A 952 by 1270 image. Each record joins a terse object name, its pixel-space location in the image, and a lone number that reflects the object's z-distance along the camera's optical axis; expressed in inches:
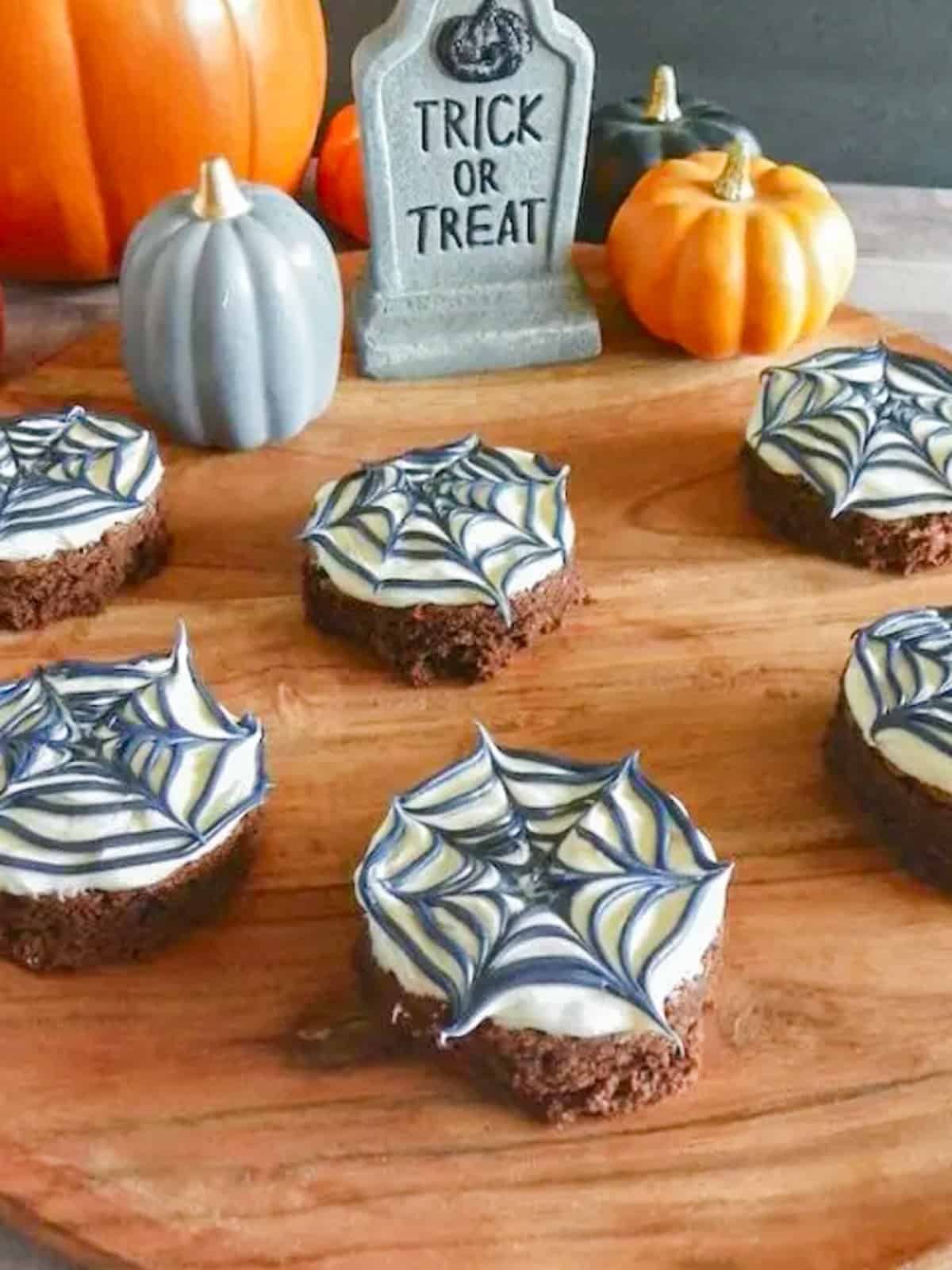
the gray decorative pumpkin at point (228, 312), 12.9
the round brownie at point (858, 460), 12.3
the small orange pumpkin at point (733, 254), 14.1
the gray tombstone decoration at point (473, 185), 13.4
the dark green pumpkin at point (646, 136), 16.1
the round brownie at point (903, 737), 10.0
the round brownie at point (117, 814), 9.2
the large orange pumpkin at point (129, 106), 14.6
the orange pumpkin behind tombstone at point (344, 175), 16.9
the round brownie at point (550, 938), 8.5
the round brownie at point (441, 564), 11.3
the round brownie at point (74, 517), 11.7
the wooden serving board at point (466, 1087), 8.2
